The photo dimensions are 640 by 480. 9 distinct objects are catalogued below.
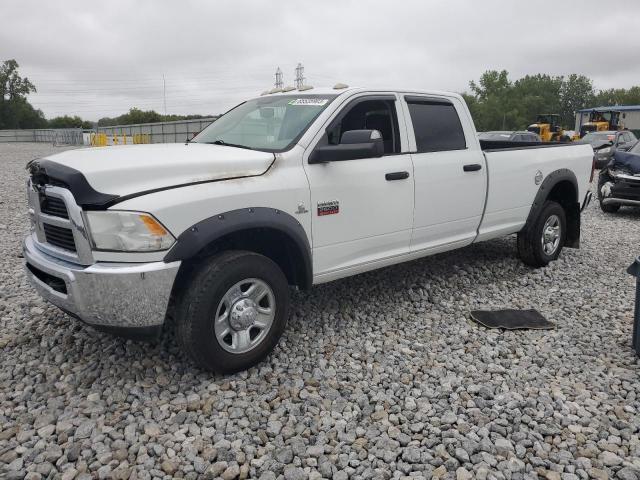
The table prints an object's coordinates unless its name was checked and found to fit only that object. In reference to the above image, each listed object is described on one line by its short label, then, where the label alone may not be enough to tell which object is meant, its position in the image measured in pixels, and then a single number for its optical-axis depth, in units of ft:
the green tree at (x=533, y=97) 291.79
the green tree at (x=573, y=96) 335.47
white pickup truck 9.77
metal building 166.20
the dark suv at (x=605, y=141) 55.16
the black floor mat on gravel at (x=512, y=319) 14.60
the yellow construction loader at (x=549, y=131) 97.40
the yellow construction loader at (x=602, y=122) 105.50
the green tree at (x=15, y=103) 241.76
